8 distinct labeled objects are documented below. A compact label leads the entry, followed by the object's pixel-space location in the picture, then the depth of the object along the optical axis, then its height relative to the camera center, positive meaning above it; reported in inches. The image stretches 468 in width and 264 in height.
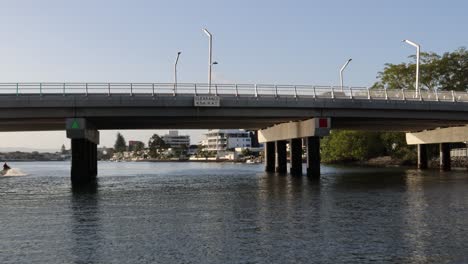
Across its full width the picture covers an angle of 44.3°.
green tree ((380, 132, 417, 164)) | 4906.5 +15.1
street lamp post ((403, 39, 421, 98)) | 3273.1 +588.0
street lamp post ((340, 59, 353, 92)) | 3410.4 +494.3
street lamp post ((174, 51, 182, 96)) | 3110.2 +457.3
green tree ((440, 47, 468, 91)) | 4854.8 +629.1
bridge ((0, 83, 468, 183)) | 2481.5 +187.7
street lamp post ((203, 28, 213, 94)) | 2957.4 +523.3
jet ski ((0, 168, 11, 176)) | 4062.5 -123.0
